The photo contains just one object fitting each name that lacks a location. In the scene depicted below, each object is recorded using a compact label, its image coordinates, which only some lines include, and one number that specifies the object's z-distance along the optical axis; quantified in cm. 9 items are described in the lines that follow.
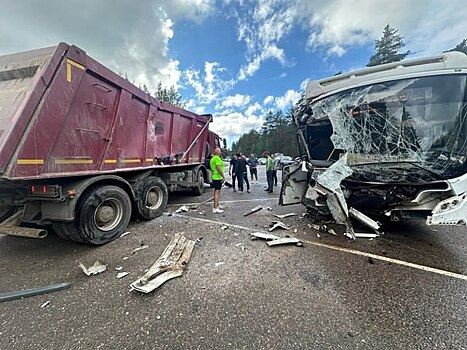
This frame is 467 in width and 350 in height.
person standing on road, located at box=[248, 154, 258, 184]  1218
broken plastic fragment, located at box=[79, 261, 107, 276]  289
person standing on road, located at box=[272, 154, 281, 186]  948
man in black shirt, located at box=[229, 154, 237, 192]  935
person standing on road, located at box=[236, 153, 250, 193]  917
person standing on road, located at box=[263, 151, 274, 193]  935
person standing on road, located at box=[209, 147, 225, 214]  619
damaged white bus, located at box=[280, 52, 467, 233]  325
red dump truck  279
